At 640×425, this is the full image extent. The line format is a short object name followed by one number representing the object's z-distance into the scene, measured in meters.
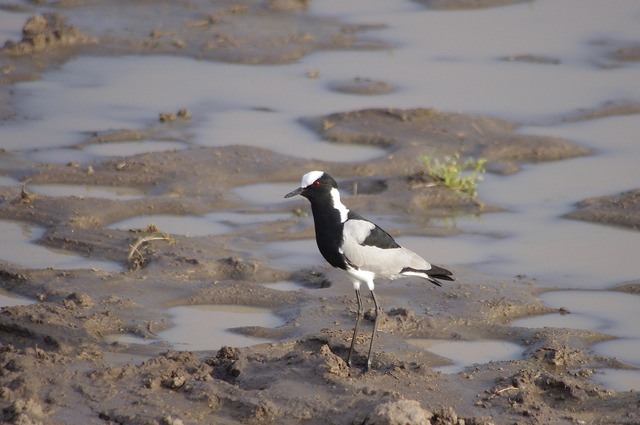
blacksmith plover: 14.66
